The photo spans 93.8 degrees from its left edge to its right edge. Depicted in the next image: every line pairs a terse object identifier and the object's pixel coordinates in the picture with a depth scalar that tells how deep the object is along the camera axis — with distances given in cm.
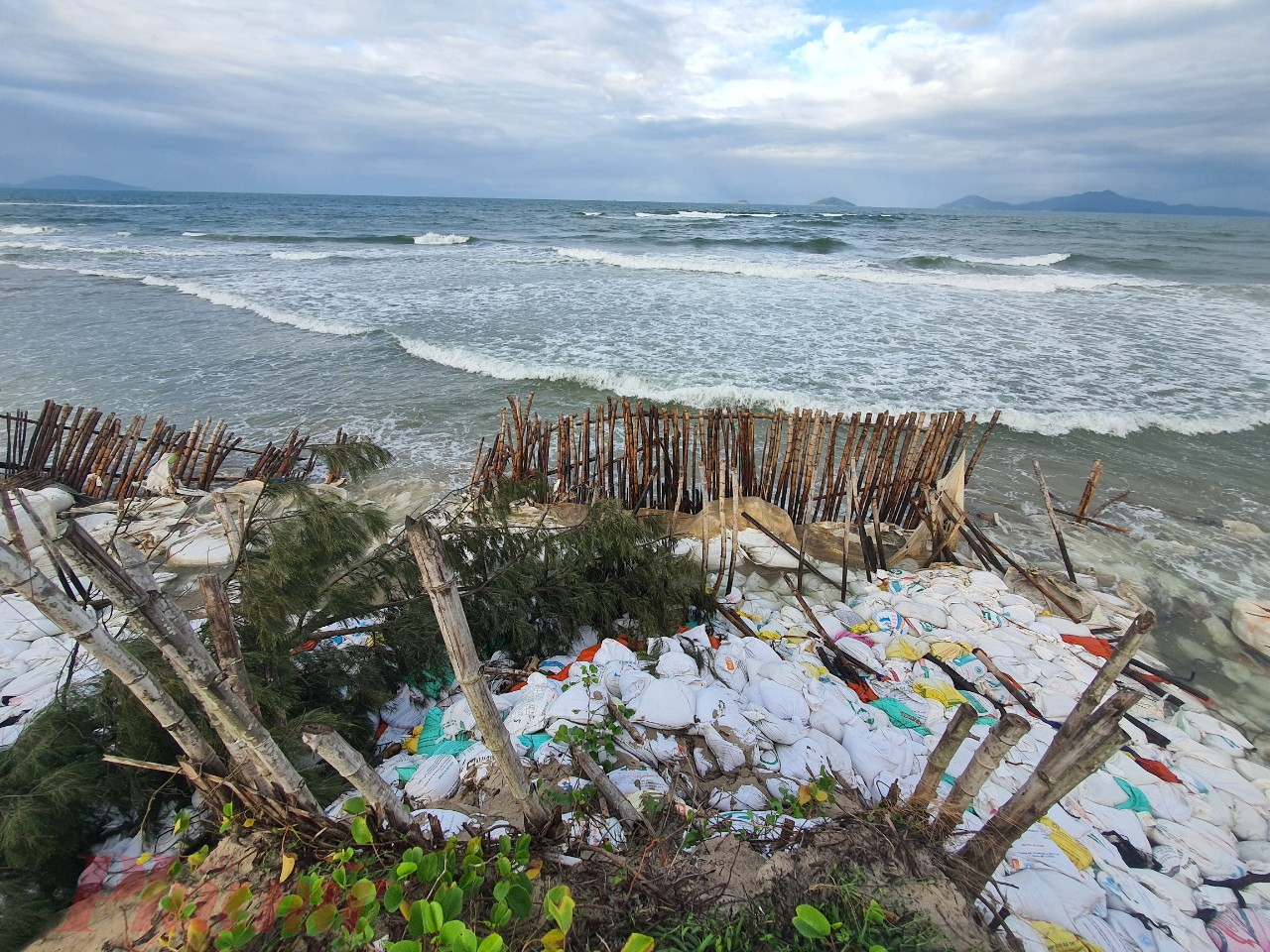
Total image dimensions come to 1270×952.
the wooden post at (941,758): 221
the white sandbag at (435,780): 271
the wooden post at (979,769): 204
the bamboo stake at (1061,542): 523
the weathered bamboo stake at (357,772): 188
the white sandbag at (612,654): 366
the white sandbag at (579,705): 313
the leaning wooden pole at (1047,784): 189
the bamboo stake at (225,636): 199
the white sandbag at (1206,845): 294
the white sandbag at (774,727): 318
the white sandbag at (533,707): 312
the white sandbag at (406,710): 356
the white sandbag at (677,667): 356
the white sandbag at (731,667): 368
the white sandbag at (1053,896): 246
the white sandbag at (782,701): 339
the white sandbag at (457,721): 323
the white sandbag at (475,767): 276
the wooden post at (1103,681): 199
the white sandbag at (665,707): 312
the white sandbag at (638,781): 272
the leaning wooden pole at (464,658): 172
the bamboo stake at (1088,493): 607
